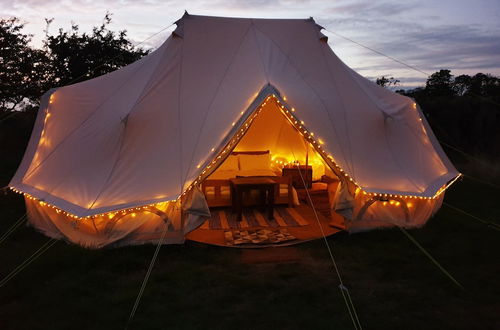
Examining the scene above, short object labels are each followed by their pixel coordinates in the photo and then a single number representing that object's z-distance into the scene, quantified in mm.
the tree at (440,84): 20853
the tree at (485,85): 18219
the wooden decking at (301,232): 5598
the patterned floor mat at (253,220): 6375
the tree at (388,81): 19664
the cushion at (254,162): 8523
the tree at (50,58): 14539
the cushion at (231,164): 8391
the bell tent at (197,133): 5230
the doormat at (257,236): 5562
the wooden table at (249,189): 6711
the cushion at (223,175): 7879
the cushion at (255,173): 7907
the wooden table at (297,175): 8547
